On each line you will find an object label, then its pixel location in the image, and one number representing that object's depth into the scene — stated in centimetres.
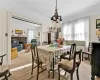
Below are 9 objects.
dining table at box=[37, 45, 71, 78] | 155
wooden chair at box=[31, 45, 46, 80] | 165
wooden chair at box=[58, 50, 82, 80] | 130
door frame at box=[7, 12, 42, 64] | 238
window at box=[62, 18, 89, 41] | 356
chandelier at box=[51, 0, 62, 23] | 196
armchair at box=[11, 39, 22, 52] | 531
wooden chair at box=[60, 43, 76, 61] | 184
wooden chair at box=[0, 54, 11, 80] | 122
